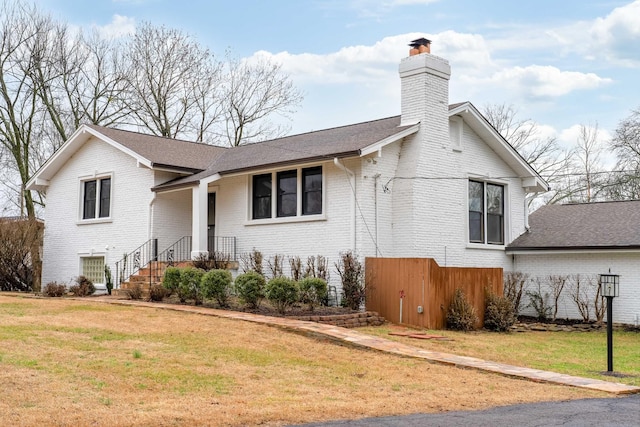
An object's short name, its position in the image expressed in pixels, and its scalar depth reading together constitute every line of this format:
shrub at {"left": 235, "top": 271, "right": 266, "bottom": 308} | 15.97
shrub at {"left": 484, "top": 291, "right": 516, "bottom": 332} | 16.86
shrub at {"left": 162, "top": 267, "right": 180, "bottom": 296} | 17.44
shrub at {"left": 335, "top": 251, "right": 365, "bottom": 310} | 16.64
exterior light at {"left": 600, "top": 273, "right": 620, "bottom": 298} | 12.41
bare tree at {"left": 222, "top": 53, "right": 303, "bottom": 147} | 38.94
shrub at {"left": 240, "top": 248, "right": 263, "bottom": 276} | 19.19
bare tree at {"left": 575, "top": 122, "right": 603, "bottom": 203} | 38.97
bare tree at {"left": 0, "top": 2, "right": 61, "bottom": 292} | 30.70
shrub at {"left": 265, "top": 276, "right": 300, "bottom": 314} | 15.52
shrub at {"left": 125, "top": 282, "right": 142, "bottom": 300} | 18.28
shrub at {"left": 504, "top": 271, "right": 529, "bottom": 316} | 19.69
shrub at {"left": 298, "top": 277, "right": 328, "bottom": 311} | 16.14
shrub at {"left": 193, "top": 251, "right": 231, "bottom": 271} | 18.48
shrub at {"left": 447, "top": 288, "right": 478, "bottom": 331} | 16.23
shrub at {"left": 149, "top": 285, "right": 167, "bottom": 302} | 17.70
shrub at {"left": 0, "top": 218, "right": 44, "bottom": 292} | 23.38
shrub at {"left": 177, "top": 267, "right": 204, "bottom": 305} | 16.92
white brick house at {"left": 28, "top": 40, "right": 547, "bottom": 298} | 18.17
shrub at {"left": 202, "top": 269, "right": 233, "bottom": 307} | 16.41
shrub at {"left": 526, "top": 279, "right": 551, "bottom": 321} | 20.20
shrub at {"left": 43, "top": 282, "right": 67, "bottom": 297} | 19.84
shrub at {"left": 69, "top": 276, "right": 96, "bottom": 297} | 20.36
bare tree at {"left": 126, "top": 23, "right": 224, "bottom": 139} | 36.03
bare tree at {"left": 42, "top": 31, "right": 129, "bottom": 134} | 33.41
